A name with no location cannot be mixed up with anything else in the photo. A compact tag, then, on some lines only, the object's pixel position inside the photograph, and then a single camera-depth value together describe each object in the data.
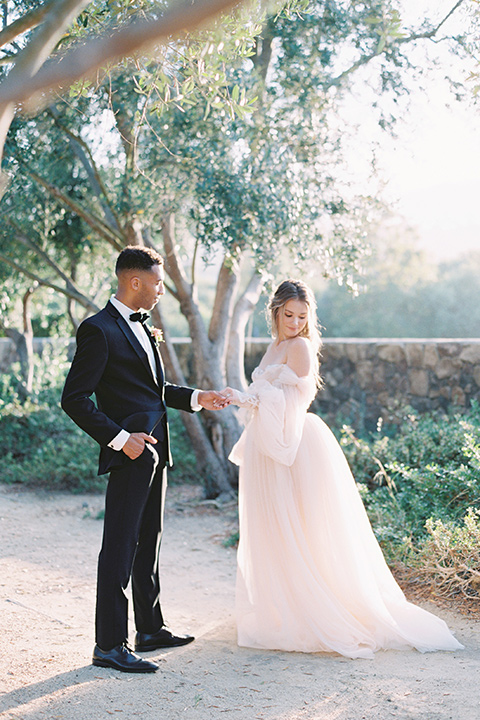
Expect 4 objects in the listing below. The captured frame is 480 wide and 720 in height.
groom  3.20
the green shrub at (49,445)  7.86
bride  3.56
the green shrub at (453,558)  4.18
